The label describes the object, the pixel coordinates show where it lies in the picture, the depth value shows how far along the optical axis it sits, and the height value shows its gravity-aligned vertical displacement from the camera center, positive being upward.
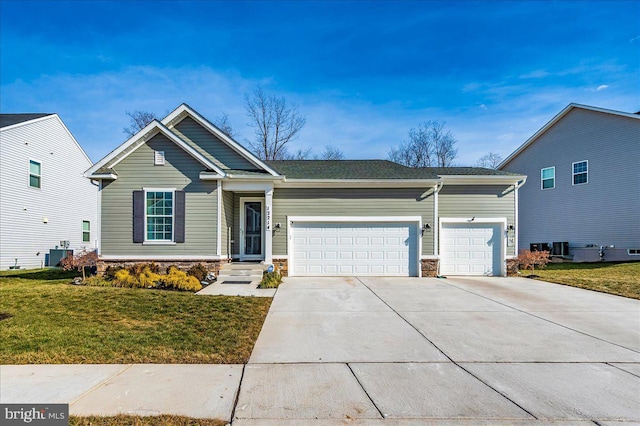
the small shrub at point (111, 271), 11.20 -1.52
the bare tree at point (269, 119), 27.62 +8.49
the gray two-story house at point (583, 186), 16.06 +1.93
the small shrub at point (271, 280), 10.43 -1.73
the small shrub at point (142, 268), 10.99 -1.40
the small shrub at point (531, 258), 13.91 -1.45
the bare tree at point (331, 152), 33.62 +6.98
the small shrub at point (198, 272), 10.88 -1.50
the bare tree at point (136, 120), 31.34 +9.48
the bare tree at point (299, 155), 29.45 +6.20
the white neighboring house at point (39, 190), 15.48 +1.78
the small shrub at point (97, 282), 10.35 -1.73
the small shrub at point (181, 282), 9.77 -1.64
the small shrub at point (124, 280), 10.20 -1.64
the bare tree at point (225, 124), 30.38 +8.94
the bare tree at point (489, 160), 38.91 +7.16
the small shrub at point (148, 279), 10.18 -1.60
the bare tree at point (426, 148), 33.50 +7.50
